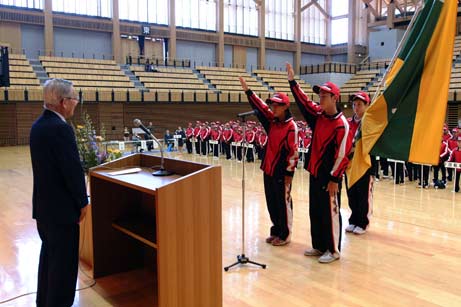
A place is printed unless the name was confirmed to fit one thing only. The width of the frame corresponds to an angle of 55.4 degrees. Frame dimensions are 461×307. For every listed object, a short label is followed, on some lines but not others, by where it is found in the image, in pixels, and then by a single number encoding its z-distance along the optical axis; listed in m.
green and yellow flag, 3.60
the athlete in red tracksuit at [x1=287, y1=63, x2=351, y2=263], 4.31
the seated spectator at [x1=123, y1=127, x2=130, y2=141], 17.76
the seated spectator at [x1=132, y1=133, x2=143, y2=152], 13.32
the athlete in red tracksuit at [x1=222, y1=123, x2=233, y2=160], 14.84
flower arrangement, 4.73
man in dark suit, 2.87
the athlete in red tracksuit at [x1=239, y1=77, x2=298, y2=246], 4.81
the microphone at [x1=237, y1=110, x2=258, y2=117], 4.17
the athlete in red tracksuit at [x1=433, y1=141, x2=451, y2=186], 9.46
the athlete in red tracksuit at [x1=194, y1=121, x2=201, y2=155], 16.11
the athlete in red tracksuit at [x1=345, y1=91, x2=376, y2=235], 5.36
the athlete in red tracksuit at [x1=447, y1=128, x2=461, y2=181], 9.26
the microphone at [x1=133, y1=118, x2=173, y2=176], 3.43
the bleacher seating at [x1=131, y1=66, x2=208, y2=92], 21.47
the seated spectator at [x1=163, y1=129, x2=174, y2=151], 17.20
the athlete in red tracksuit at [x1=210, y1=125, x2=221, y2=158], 15.34
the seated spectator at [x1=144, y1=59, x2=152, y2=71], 22.67
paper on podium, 3.55
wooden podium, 2.87
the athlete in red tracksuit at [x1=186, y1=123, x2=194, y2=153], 16.36
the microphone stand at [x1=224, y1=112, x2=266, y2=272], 4.32
